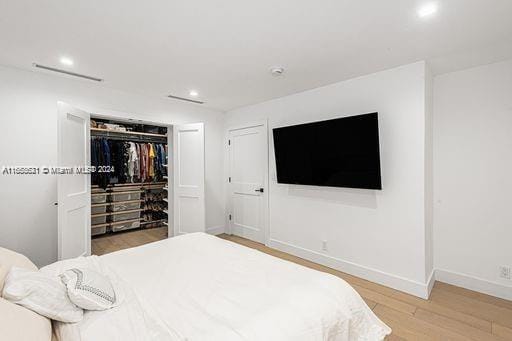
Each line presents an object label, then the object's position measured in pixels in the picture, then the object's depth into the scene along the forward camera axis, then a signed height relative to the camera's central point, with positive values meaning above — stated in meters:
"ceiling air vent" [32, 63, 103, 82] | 2.56 +1.12
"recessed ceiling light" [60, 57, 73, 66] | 2.39 +1.12
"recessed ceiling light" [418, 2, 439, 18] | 1.61 +1.08
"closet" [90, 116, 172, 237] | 4.37 -0.08
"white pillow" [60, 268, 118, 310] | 1.16 -0.59
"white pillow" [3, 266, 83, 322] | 1.05 -0.55
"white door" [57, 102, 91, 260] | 2.59 -0.16
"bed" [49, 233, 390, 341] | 1.07 -0.69
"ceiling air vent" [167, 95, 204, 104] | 3.72 +1.15
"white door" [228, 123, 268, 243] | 4.01 -0.18
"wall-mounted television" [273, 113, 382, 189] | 2.69 +0.22
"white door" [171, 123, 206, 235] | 3.93 -0.12
